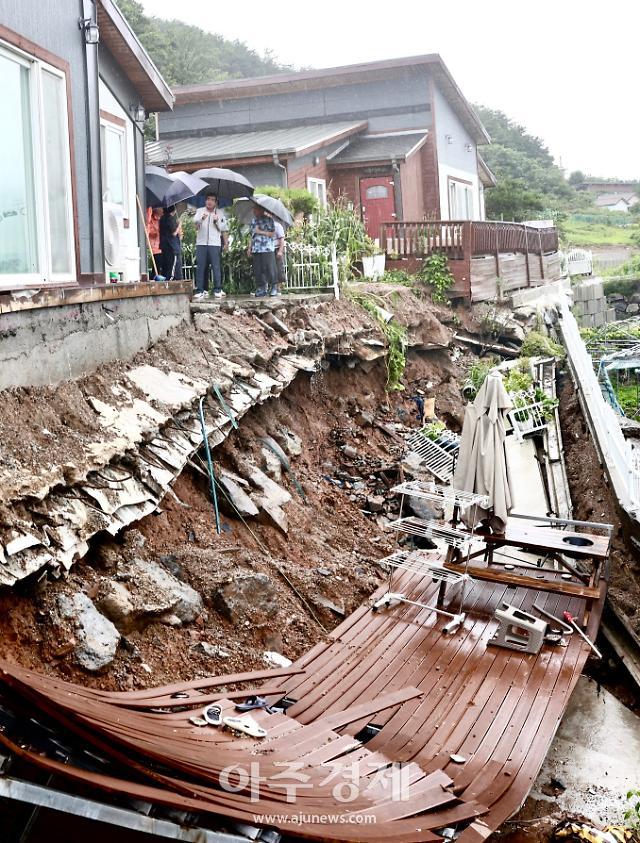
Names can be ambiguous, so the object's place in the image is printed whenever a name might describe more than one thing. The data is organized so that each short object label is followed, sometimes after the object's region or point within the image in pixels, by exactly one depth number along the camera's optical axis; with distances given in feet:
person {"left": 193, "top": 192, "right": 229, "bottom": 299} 43.34
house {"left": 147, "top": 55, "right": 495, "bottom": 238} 79.82
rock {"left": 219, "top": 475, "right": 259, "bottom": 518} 27.73
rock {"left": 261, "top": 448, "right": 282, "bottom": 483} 32.55
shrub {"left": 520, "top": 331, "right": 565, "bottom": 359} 65.10
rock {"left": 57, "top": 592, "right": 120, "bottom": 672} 17.81
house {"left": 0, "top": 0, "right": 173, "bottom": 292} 26.78
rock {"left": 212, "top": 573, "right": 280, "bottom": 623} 23.17
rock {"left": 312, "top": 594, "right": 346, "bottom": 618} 27.25
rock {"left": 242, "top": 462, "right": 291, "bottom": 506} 30.25
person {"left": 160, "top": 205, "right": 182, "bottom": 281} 43.37
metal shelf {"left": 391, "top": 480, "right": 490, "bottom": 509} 28.91
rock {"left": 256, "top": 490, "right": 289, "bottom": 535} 28.81
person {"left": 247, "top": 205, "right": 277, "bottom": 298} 45.21
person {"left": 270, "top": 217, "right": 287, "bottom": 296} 46.05
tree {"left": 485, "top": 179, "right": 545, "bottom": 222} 138.31
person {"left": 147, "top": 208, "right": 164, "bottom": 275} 42.85
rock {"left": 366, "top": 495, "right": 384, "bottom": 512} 36.47
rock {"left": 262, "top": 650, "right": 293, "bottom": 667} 23.22
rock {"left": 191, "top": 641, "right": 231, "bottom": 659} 21.31
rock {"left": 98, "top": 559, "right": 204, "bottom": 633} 19.63
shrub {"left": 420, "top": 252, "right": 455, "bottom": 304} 63.10
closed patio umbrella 29.71
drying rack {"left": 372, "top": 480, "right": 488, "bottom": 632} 28.09
